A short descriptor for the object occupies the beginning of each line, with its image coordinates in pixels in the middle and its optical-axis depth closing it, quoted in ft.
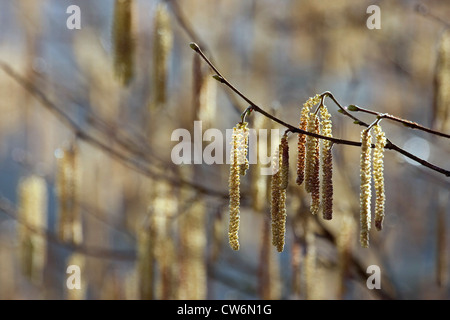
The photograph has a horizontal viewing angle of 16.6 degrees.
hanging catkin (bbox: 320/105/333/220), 2.39
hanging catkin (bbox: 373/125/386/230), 2.34
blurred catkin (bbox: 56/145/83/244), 3.20
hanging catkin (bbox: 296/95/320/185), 2.37
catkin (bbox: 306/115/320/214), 2.38
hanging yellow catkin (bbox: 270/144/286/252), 2.41
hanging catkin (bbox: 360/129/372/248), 2.33
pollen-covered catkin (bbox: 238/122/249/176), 2.39
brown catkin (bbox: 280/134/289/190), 2.40
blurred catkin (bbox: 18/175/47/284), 3.43
